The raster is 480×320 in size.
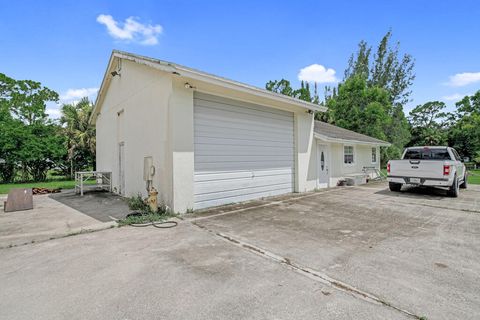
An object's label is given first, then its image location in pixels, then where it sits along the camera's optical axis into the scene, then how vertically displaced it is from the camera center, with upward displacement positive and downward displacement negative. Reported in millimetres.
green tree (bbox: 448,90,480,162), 29000 +2952
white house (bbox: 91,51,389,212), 6184 +858
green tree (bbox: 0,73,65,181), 15422 +2296
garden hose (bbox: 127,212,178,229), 5191 -1467
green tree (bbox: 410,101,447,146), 40844 +7840
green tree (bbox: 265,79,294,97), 33406 +11024
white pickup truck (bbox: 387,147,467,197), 8164 -406
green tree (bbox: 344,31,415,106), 28188 +11489
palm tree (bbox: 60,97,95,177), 18094 +2350
